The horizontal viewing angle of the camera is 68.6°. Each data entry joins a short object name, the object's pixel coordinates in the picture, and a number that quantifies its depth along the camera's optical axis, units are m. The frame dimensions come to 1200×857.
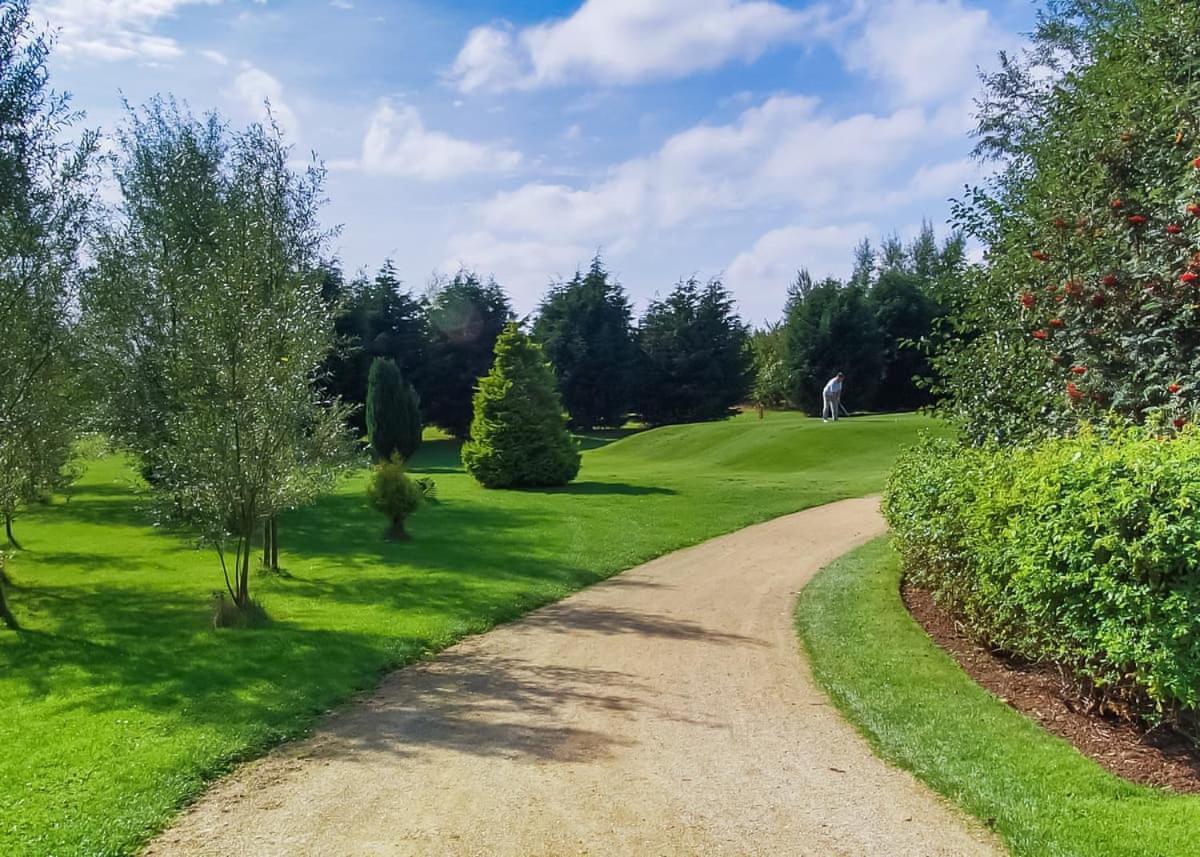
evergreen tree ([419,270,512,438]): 49.59
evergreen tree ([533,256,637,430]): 52.78
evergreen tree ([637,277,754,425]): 52.56
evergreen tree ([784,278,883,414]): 46.38
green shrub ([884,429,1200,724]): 4.70
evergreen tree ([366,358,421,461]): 30.56
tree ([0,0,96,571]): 10.33
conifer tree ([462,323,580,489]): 22.86
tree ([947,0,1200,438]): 7.61
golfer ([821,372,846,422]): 35.25
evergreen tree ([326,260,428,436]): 45.41
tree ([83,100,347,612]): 9.30
